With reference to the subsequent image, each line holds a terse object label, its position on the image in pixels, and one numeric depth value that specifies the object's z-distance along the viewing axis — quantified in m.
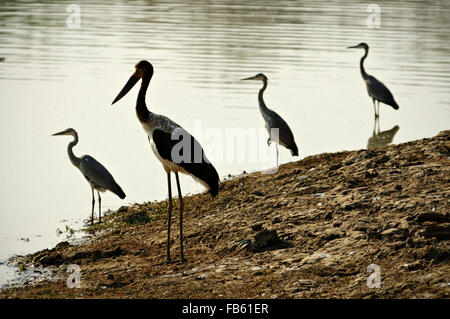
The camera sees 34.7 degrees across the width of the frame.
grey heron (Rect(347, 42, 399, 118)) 16.12
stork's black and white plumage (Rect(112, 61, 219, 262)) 7.68
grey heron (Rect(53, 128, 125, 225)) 10.26
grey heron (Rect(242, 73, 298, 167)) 12.24
